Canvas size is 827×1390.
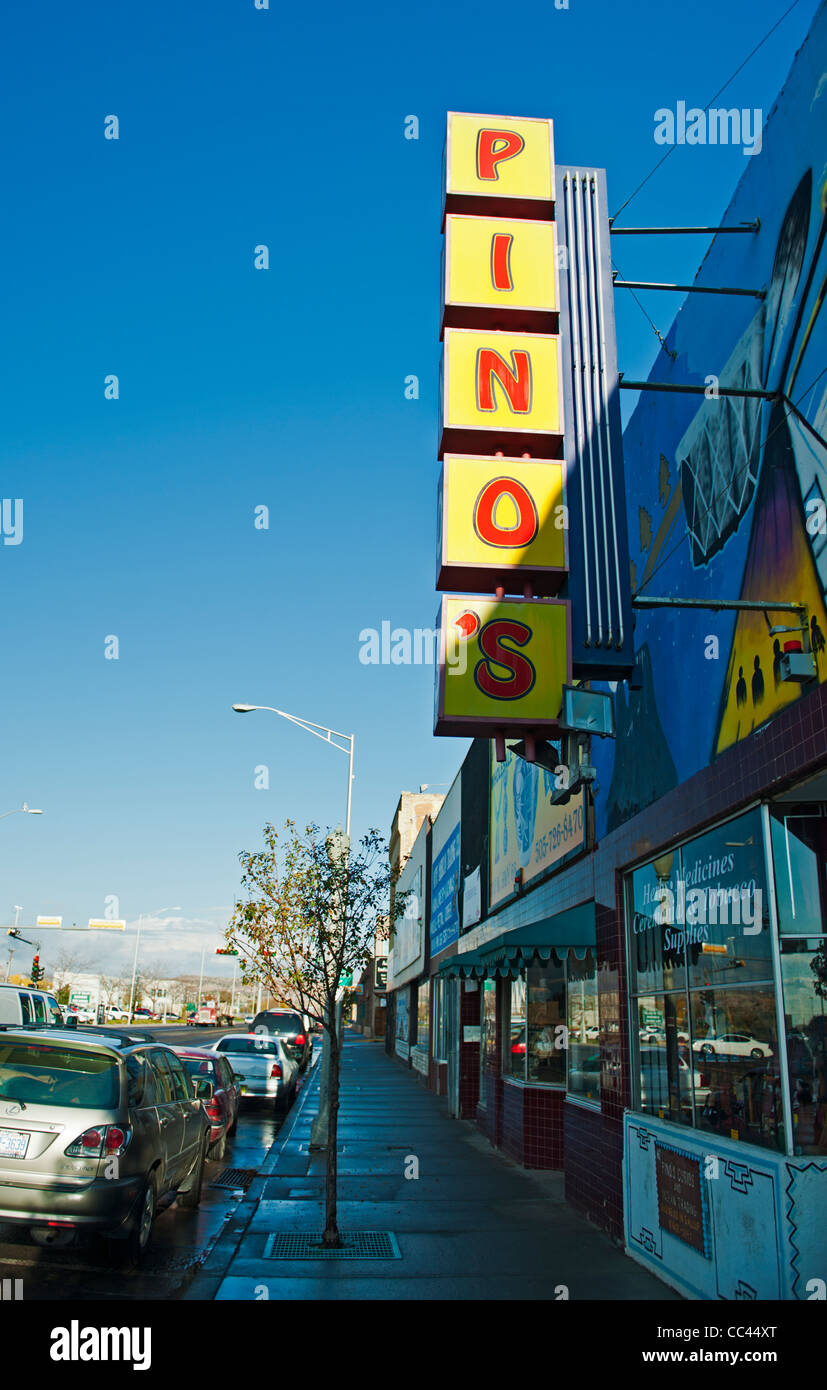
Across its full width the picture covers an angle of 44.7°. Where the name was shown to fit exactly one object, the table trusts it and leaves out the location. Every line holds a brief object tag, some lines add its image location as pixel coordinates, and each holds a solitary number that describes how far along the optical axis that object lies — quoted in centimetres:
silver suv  696
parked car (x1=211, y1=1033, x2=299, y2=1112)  1941
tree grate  817
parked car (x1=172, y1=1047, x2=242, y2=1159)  1358
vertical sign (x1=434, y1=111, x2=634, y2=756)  770
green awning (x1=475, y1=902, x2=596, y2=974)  1034
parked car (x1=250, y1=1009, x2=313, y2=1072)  2983
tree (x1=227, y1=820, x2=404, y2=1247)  1049
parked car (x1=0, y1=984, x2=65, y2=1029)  1648
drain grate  1195
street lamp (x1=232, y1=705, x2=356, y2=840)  2113
